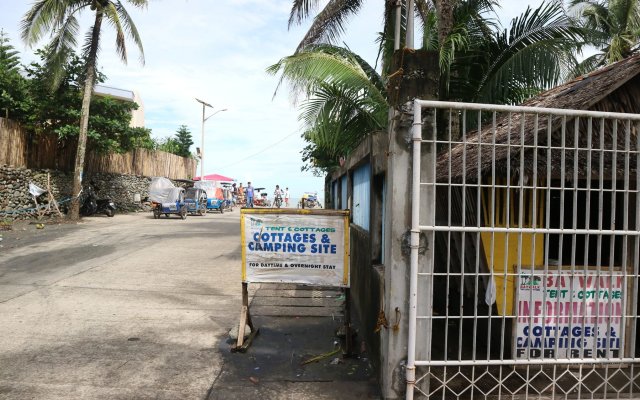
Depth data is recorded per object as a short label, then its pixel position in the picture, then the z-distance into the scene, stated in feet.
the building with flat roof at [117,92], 111.22
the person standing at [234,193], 136.11
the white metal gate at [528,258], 11.53
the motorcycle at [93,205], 66.44
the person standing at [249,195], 108.79
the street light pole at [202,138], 113.38
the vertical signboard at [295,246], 16.81
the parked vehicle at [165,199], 70.85
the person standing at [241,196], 135.23
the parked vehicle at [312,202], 93.13
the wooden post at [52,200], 57.67
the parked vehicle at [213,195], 95.71
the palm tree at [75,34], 55.31
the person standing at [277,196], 106.38
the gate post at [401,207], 11.80
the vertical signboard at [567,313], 13.20
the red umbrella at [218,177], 134.88
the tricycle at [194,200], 80.02
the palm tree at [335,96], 28.76
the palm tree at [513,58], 27.66
